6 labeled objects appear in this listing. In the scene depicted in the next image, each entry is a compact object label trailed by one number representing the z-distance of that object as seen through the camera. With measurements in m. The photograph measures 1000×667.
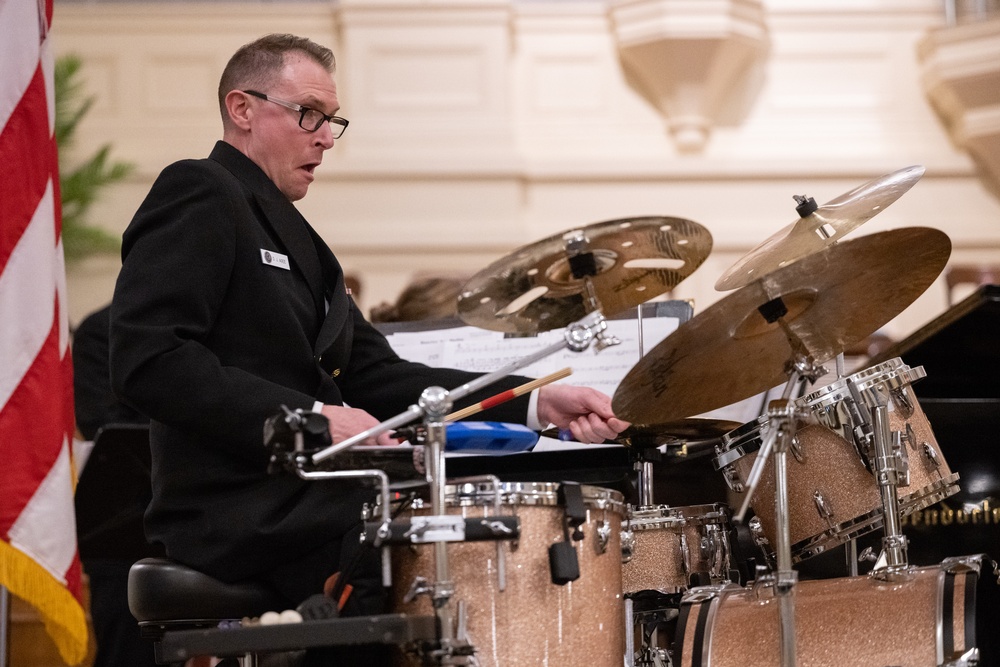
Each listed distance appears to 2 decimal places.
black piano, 7.37
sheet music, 7.50
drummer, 4.84
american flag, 7.14
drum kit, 4.59
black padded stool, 4.96
